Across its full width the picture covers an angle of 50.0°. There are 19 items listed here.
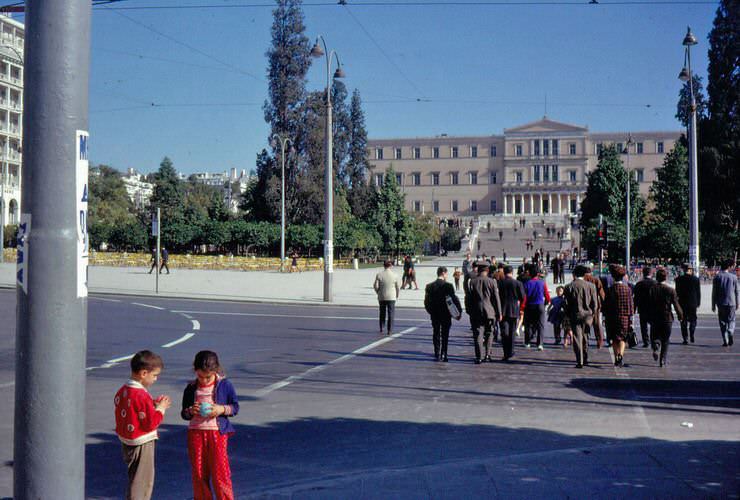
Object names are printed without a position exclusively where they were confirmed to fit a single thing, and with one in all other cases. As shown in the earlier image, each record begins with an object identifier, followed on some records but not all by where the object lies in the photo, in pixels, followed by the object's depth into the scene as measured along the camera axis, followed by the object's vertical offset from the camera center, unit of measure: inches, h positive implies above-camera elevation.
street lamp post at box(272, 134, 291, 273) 2005.9 +23.5
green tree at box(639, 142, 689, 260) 1801.2 +137.7
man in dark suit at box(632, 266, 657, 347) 504.1 -22.1
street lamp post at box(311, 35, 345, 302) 977.5 +64.6
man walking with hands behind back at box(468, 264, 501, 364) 506.3 -29.7
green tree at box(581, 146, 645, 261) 2374.4 +216.2
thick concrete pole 109.2 -0.5
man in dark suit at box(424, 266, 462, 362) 511.5 -31.4
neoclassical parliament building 5206.7 +655.6
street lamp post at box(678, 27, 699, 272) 896.9 +106.4
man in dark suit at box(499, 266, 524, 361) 525.7 -31.5
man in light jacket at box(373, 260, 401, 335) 643.4 -23.9
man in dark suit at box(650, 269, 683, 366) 482.0 -31.2
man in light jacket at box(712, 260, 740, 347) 591.6 -27.5
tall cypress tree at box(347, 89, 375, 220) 3526.1 +447.9
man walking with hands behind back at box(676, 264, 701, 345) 612.1 -26.8
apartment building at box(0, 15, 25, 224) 2925.7 +561.2
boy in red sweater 176.0 -36.2
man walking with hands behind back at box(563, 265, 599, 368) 484.4 -28.6
